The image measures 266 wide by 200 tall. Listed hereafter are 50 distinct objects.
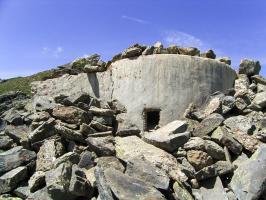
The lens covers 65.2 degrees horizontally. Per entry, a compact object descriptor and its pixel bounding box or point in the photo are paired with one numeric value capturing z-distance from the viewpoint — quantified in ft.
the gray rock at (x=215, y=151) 18.49
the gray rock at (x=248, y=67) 27.19
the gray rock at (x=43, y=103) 21.96
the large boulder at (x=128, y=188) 14.94
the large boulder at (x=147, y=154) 17.26
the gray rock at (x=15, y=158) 18.89
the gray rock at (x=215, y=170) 17.19
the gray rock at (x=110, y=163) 17.25
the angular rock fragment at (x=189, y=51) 23.95
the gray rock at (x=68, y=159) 17.55
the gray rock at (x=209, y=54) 24.66
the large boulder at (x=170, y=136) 18.73
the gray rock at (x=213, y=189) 16.60
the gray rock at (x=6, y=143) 20.91
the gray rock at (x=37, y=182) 17.19
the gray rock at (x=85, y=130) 19.57
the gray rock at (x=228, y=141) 19.21
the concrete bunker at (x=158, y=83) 22.22
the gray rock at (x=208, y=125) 20.27
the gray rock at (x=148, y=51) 23.22
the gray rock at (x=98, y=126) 20.21
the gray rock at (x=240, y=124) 20.95
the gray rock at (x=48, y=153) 18.30
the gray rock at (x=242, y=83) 25.33
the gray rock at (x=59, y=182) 15.64
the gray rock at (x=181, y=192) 15.83
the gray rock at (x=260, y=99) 23.38
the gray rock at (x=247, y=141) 19.41
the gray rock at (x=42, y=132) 19.81
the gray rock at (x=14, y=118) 22.96
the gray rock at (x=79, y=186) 15.75
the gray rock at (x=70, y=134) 19.35
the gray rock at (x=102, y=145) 18.36
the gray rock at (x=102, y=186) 14.92
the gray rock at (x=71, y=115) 20.39
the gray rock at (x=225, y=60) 26.01
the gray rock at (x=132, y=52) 23.42
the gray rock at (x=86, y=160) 18.24
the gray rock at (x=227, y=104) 22.54
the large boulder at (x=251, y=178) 16.43
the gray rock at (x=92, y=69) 24.05
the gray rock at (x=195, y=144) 18.62
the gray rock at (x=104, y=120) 20.90
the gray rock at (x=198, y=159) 17.98
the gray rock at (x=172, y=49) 23.81
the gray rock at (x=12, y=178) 17.79
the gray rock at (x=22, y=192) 17.29
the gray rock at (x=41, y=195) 16.16
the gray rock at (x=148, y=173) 16.00
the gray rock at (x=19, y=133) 20.21
